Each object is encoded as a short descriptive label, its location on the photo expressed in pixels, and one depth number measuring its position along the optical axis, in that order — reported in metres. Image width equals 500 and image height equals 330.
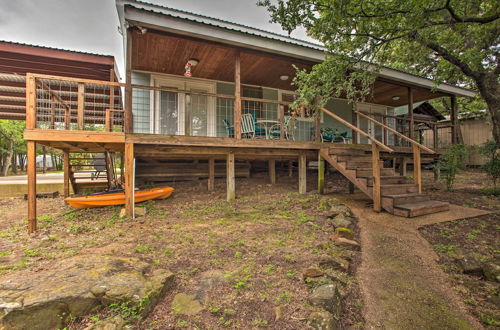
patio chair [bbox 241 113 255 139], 6.55
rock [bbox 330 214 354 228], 3.92
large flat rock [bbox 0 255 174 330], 1.77
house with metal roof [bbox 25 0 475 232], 4.69
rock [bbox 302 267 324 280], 2.50
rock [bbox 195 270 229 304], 2.28
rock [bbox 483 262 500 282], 2.64
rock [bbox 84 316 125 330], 1.77
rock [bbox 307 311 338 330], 1.86
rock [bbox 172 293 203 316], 2.06
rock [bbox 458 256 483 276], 2.77
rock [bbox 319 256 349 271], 2.69
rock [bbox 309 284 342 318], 2.06
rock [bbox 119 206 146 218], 4.80
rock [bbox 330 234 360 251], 3.26
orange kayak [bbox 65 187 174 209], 5.20
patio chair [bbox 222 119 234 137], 7.06
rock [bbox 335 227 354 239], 3.55
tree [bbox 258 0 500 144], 3.93
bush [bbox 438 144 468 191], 6.41
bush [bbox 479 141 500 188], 6.14
